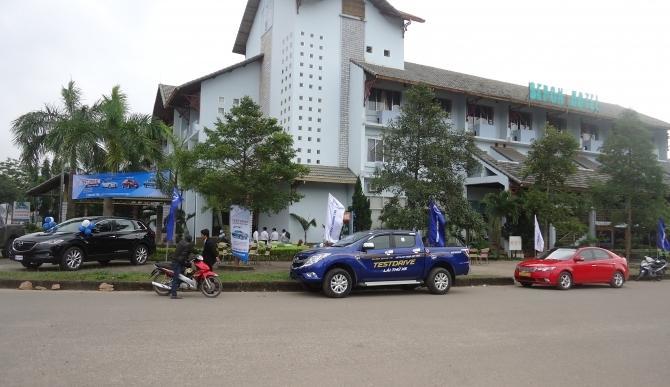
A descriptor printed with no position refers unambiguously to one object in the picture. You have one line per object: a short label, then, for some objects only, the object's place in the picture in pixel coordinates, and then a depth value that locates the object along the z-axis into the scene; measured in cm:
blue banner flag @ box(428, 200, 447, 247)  1709
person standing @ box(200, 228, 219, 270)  1355
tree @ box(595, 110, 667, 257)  2380
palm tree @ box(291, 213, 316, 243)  2711
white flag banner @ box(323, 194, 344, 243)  1725
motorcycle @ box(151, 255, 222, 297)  1207
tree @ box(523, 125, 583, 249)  2186
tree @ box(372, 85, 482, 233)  1730
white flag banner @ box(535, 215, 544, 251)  2103
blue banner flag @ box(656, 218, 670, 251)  2437
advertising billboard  2455
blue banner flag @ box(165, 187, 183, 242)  1717
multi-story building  2789
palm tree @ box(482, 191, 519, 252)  2605
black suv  1467
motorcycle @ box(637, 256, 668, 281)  2041
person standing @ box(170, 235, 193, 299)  1174
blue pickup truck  1248
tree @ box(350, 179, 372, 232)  2653
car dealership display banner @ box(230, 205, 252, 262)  1652
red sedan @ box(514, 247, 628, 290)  1588
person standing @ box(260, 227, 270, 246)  2575
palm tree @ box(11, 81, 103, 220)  2272
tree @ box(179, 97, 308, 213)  1664
